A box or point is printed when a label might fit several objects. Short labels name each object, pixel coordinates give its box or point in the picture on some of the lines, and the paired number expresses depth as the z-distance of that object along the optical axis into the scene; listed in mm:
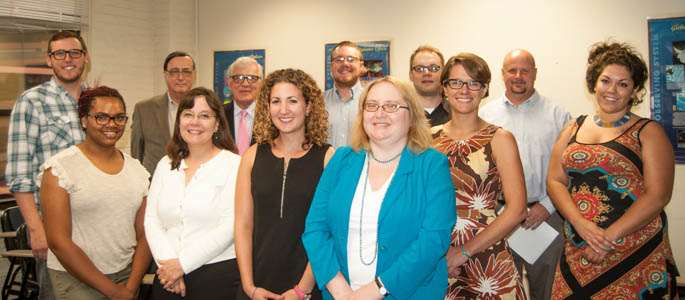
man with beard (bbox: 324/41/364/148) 3475
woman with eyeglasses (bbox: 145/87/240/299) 2168
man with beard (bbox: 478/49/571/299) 3164
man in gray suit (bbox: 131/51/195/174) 3584
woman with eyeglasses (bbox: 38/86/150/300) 2281
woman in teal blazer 1687
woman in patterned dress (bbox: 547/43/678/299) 2191
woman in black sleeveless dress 2041
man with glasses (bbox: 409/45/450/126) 3186
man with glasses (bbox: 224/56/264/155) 3471
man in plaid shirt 2781
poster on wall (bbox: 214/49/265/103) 5671
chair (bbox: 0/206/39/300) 3192
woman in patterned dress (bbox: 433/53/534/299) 2010
